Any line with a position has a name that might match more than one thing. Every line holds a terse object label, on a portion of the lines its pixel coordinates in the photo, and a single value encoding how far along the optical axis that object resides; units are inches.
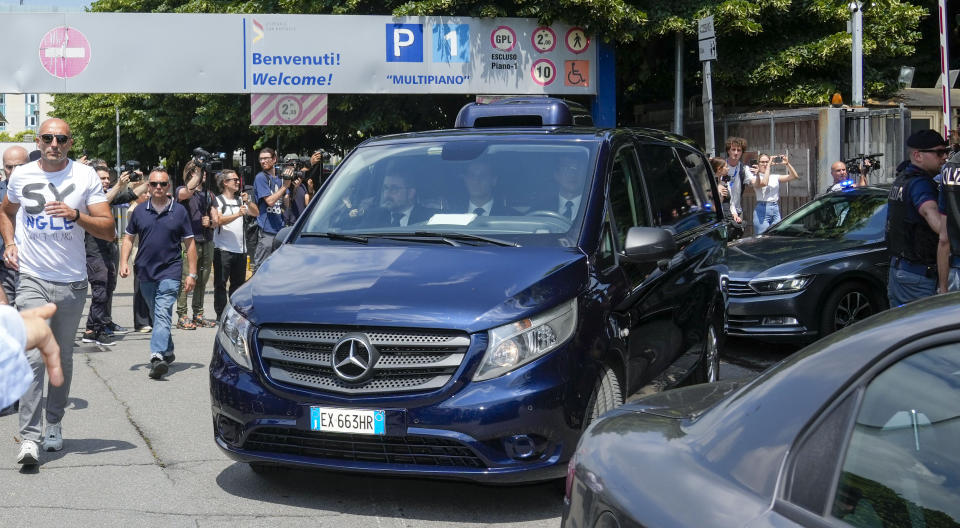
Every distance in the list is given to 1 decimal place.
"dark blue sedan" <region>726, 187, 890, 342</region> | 399.2
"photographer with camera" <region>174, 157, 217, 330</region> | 531.2
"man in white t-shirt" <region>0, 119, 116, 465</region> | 273.7
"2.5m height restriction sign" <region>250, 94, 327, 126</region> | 779.4
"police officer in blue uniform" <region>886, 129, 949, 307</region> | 310.5
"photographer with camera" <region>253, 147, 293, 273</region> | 536.7
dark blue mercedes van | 203.6
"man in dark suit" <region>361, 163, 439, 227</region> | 251.0
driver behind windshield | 242.4
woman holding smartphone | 597.6
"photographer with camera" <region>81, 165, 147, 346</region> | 471.2
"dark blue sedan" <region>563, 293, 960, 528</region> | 85.2
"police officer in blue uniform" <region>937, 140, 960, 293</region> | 287.6
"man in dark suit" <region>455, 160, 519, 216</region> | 248.1
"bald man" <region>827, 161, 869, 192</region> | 584.7
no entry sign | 728.3
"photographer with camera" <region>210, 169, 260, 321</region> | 521.0
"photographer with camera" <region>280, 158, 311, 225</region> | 547.5
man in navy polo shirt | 379.9
